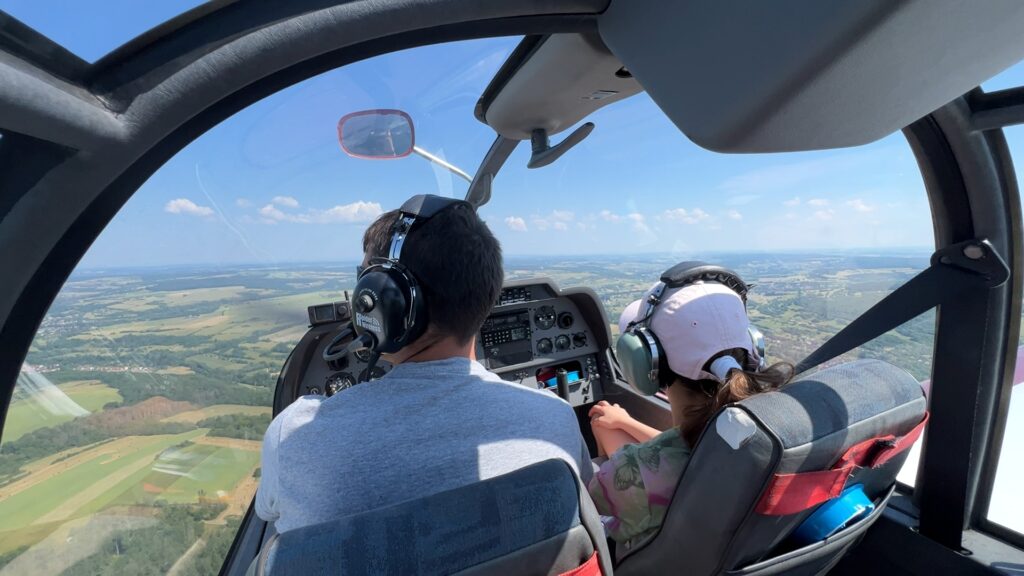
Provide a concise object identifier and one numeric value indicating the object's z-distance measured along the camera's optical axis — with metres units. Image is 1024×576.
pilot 0.82
